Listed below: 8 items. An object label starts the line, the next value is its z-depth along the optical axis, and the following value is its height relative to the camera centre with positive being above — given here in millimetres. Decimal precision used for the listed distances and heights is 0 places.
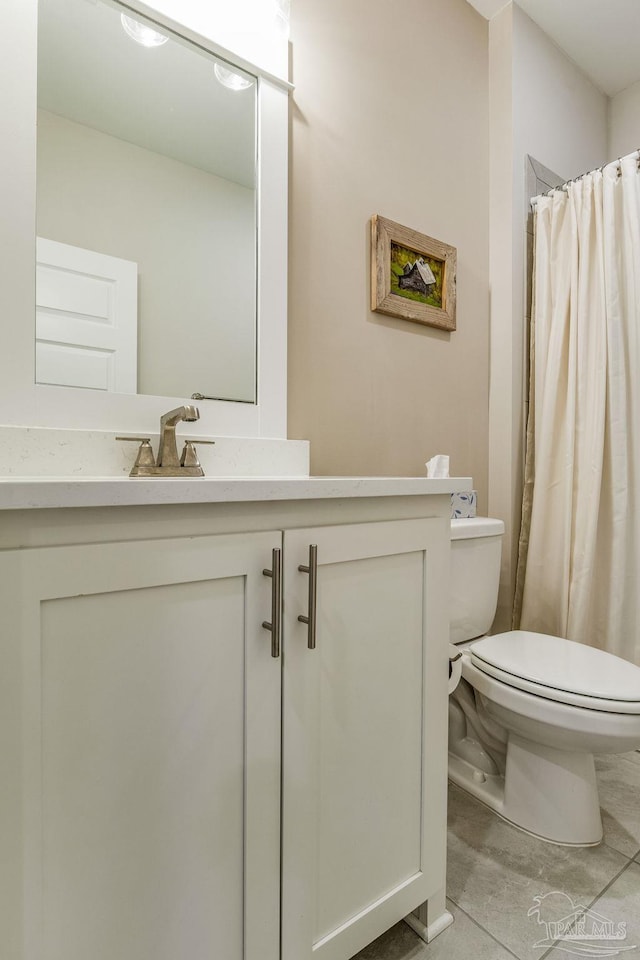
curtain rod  1610 +1050
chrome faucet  967 +22
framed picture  1452 +625
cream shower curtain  1633 +188
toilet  1081 -551
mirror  972 +574
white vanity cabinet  556 -358
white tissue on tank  1385 +18
